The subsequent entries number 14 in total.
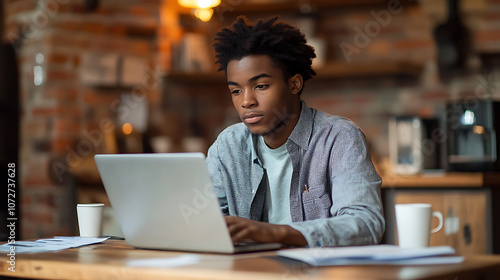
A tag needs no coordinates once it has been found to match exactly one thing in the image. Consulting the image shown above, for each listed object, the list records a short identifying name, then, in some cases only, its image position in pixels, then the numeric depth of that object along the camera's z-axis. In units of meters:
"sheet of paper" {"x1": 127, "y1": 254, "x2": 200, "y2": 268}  2.14
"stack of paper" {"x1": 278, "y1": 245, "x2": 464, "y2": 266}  2.09
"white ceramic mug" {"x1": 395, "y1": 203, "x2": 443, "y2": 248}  2.40
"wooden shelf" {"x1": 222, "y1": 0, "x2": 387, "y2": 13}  5.22
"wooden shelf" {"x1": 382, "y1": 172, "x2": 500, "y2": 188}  4.08
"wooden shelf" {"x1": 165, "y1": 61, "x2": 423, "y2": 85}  5.00
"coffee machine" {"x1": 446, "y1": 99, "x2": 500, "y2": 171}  4.31
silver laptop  2.22
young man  2.79
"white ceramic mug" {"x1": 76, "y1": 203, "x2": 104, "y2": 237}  2.73
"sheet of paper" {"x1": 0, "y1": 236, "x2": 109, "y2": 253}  2.48
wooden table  1.99
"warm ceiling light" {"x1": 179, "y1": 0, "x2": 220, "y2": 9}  5.16
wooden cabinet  4.07
